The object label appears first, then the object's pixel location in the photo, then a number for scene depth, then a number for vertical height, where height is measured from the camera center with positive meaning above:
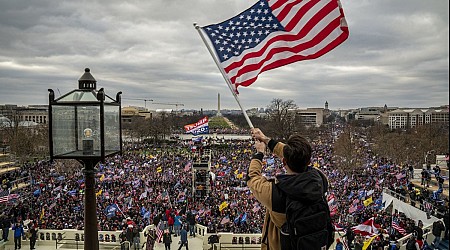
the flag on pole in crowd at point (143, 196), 22.75 -4.45
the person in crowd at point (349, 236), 15.39 -4.75
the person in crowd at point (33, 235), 16.16 -4.82
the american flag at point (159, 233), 16.84 -4.97
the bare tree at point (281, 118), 66.31 +0.53
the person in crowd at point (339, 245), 14.00 -4.65
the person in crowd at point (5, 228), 16.80 -4.64
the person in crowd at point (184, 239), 15.90 -5.01
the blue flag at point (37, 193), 24.02 -4.43
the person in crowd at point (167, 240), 15.82 -4.94
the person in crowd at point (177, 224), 18.03 -4.91
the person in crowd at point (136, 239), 15.79 -4.89
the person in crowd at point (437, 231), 12.60 -3.83
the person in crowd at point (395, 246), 13.54 -4.58
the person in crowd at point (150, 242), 16.08 -5.11
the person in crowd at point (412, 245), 13.04 -4.33
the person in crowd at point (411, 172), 30.42 -4.21
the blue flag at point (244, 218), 18.56 -4.79
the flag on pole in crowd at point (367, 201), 19.82 -4.26
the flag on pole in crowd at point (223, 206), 20.12 -4.49
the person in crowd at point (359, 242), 14.36 -4.94
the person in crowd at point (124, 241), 15.40 -4.92
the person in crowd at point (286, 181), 2.96 -0.49
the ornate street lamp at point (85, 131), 4.64 -0.10
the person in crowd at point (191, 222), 18.21 -4.87
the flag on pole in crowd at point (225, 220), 18.50 -4.82
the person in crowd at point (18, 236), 16.31 -4.88
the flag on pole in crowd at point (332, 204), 17.28 -3.95
